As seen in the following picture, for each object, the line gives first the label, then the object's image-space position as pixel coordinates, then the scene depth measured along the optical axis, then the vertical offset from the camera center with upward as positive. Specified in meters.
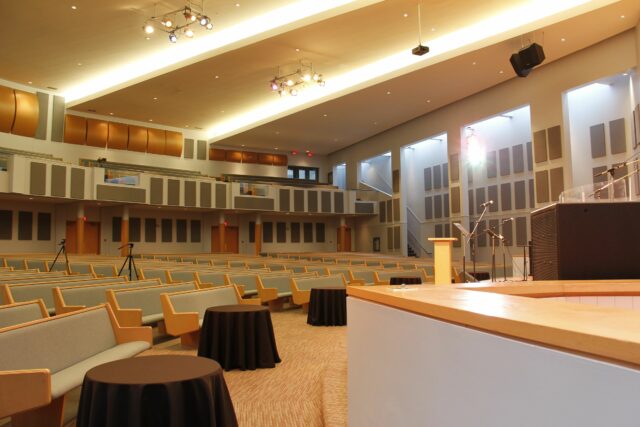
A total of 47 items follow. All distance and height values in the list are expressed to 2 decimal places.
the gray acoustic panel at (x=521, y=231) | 16.20 +0.50
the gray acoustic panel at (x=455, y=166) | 18.12 +2.86
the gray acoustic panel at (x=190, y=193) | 20.12 +2.24
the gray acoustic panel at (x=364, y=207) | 23.94 +1.92
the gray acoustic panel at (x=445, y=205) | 20.28 +1.66
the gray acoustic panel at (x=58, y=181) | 16.69 +2.32
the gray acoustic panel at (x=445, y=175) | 20.67 +2.89
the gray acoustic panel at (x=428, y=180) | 21.64 +2.86
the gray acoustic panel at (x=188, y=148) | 22.86 +4.52
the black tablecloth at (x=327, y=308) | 6.91 -0.79
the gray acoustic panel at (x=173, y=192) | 19.66 +2.24
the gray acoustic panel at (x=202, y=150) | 23.28 +4.52
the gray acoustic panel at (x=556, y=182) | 14.05 +1.76
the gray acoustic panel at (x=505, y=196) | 17.31 +1.70
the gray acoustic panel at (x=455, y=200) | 18.11 +1.67
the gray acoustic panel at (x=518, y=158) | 17.09 +2.95
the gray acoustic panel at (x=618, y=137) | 13.48 +2.85
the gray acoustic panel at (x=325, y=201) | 23.39 +2.16
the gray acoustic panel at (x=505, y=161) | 17.53 +2.91
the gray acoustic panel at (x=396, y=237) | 22.02 +0.47
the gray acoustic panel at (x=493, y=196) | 17.75 +1.78
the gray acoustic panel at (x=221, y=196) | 20.86 +2.19
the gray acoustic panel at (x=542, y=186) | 14.52 +1.69
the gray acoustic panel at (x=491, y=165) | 18.06 +2.87
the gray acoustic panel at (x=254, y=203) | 21.42 +1.97
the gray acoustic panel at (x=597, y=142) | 13.91 +2.81
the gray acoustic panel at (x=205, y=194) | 20.48 +2.21
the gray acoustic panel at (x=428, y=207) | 21.39 +1.68
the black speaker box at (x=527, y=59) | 11.60 +4.26
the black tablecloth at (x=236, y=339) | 4.41 -0.76
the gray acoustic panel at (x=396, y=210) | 21.91 +1.62
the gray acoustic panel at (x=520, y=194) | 16.75 +1.70
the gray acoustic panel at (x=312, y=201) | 23.11 +2.14
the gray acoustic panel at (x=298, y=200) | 22.75 +2.16
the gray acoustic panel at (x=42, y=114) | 18.20 +4.88
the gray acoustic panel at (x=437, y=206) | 20.78 +1.68
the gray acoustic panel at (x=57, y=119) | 18.64 +4.82
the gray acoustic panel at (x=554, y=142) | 14.04 +2.85
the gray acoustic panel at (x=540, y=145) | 14.56 +2.86
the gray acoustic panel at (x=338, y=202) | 23.68 +2.14
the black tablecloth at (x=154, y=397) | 2.10 -0.61
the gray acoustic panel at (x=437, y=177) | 21.09 +2.90
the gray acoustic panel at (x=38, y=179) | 16.05 +2.29
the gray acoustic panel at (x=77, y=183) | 17.27 +2.30
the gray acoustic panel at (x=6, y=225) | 17.59 +0.95
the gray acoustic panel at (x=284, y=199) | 22.39 +2.18
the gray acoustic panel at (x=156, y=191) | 19.17 +2.23
